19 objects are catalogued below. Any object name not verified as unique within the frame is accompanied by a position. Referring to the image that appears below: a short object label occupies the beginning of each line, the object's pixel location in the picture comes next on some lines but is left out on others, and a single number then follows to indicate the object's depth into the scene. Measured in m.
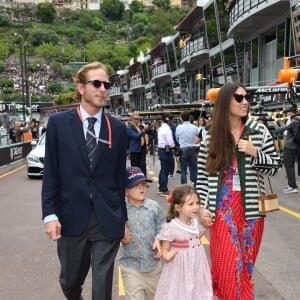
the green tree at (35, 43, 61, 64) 164.75
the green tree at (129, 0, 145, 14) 193.88
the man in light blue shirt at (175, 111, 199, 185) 11.10
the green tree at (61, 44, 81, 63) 168.00
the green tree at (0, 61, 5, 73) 144.00
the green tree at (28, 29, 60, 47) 176.62
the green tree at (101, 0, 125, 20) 193.88
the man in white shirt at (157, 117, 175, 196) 11.16
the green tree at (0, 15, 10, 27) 176.62
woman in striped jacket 3.39
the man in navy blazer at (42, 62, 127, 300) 3.16
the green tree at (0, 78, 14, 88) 126.45
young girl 3.37
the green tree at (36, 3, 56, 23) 188.00
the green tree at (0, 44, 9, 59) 157.49
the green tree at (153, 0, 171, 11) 178.38
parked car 14.19
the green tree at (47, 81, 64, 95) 131.62
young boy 3.61
